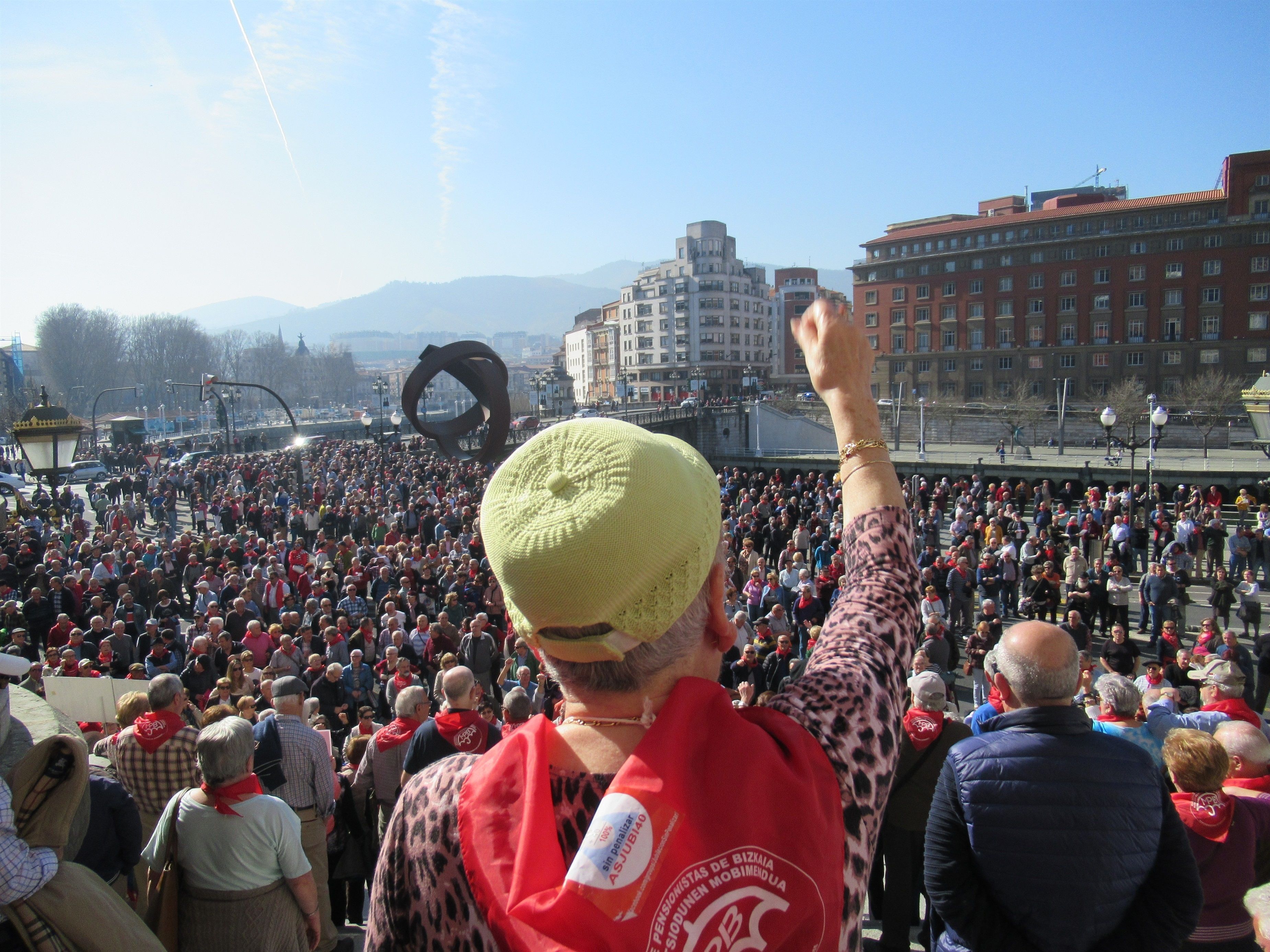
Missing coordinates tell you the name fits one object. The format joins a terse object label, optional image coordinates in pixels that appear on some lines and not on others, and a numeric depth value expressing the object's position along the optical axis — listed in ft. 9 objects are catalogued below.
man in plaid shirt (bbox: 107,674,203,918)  13.75
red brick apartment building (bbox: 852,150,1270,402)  172.04
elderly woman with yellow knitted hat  2.93
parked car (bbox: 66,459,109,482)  119.14
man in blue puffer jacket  6.96
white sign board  20.63
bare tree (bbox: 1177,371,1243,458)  134.41
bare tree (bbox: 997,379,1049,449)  141.40
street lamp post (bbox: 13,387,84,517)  25.68
